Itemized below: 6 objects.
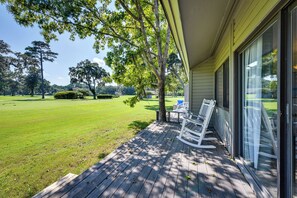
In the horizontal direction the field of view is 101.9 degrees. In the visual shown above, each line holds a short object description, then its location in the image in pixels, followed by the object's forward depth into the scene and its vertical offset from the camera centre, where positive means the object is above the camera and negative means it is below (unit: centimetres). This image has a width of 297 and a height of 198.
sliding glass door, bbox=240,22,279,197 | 122 -15
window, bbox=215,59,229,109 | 289 +27
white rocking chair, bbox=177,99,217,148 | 270 -89
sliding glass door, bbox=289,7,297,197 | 96 +18
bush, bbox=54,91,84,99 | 2183 +35
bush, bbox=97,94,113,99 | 2571 -2
